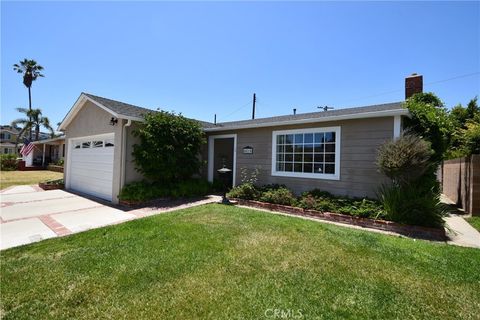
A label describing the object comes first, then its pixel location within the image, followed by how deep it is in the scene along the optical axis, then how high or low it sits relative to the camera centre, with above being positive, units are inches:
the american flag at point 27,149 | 853.8 +20.6
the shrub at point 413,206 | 217.6 -37.1
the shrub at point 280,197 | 301.9 -44.9
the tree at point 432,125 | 249.8 +45.4
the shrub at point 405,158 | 221.9 +7.5
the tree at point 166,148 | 345.1 +16.5
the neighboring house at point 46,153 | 981.5 +10.3
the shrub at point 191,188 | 369.2 -46.6
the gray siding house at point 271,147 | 277.1 +20.8
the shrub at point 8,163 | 882.8 -33.6
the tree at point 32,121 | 1181.1 +176.2
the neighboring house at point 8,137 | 1686.9 +140.9
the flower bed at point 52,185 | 487.2 -62.1
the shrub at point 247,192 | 337.4 -44.9
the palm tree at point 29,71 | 1176.5 +423.6
